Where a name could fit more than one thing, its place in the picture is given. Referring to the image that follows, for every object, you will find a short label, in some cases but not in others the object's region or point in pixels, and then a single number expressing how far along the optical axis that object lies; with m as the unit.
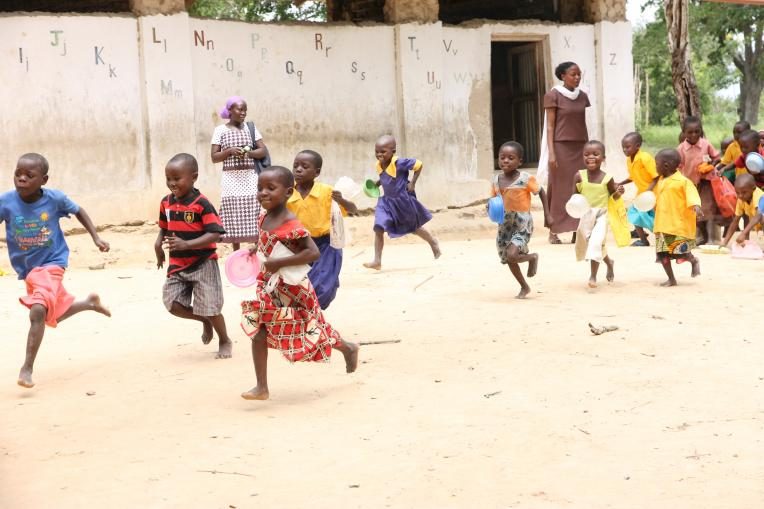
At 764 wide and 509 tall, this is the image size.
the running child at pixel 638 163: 9.82
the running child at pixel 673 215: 7.61
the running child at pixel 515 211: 7.24
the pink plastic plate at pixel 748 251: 9.21
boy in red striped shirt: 5.30
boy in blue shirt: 5.10
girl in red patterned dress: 4.62
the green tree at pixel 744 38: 24.28
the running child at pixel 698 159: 10.21
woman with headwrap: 8.84
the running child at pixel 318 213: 5.63
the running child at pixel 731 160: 10.41
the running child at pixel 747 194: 9.41
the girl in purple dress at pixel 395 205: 9.07
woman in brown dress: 10.32
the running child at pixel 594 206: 7.55
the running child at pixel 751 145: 9.61
